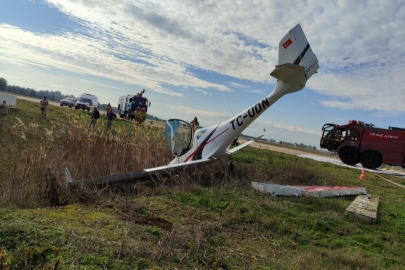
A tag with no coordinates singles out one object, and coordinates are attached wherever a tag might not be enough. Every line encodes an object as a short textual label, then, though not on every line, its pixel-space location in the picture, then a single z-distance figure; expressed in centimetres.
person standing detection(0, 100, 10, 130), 1268
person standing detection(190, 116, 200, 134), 1153
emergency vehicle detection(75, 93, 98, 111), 4150
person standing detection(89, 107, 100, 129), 1644
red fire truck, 1616
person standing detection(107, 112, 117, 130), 1608
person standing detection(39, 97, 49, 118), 1934
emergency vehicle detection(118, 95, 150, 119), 3488
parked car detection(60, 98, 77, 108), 4400
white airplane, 803
